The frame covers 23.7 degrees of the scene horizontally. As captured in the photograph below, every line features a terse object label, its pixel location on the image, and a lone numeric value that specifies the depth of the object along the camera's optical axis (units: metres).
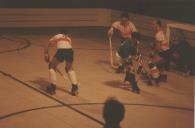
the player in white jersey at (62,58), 10.03
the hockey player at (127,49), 11.34
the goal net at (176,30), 14.65
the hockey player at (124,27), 12.44
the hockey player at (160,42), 12.36
